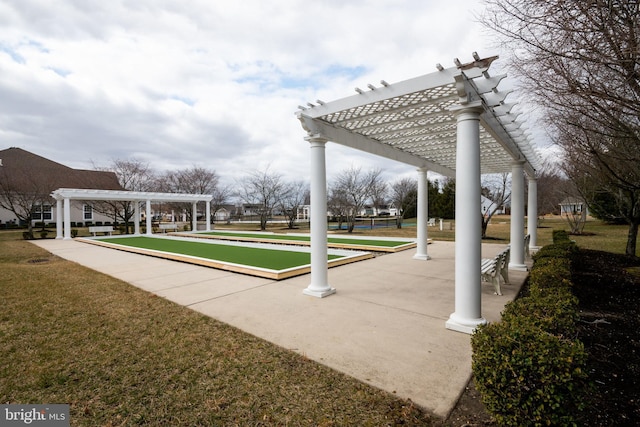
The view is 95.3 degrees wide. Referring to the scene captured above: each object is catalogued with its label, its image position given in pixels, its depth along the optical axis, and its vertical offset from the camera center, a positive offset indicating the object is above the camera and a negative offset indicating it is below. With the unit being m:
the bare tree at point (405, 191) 30.93 +2.01
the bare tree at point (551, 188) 20.04 +1.53
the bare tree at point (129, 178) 25.20 +3.14
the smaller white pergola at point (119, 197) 17.89 +1.02
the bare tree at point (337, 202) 25.80 +0.75
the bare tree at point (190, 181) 29.69 +3.14
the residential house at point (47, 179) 24.35 +3.45
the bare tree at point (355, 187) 24.72 +2.06
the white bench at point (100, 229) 19.53 -1.13
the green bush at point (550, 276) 3.82 -0.94
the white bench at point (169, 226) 22.87 -1.10
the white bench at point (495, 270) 5.40 -1.16
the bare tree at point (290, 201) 29.38 +1.03
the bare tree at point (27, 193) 19.76 +1.39
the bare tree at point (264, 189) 28.20 +2.16
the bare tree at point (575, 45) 2.54 +1.61
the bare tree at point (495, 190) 16.83 +1.16
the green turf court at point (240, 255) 7.49 -1.50
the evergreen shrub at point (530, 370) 1.74 -1.02
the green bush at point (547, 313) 2.31 -0.91
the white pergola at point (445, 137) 3.66 +1.46
